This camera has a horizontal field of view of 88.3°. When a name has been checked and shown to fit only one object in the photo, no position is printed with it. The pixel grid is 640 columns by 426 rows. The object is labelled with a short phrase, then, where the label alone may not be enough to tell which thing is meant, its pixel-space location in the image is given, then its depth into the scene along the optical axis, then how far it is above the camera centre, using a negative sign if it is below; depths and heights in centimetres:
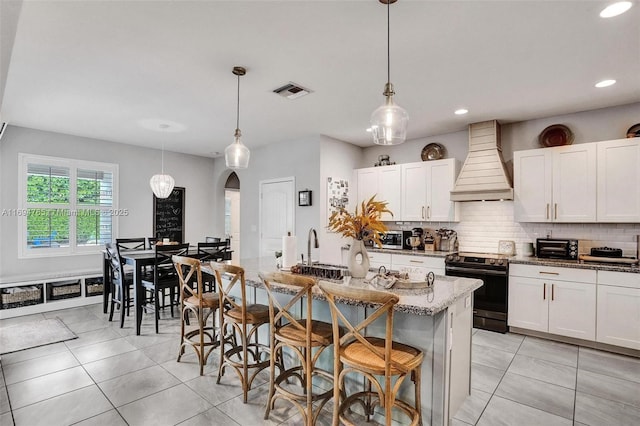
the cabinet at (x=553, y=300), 348 -95
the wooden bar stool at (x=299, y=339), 199 -81
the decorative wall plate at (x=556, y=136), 405 +98
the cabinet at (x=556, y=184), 374 +36
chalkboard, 632 -7
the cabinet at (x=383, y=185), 523 +47
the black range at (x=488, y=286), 395 -86
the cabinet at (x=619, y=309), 325 -95
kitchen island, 192 -76
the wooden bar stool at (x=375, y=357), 164 -79
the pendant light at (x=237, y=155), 326 +58
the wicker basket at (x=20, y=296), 446 -117
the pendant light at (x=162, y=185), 516 +44
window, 493 +10
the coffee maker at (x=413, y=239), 506 -39
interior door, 561 +2
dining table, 385 -63
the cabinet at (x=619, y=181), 349 +37
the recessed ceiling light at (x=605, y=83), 314 +127
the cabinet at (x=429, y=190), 474 +36
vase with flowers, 234 -12
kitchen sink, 251 -46
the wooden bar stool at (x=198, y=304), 280 -82
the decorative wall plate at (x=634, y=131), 364 +93
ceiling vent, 331 +127
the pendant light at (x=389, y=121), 211 +61
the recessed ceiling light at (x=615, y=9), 203 +130
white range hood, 424 +58
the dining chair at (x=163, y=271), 391 -75
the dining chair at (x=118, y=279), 407 -87
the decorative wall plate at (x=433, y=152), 511 +98
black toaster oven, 384 -40
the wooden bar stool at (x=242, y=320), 245 -83
